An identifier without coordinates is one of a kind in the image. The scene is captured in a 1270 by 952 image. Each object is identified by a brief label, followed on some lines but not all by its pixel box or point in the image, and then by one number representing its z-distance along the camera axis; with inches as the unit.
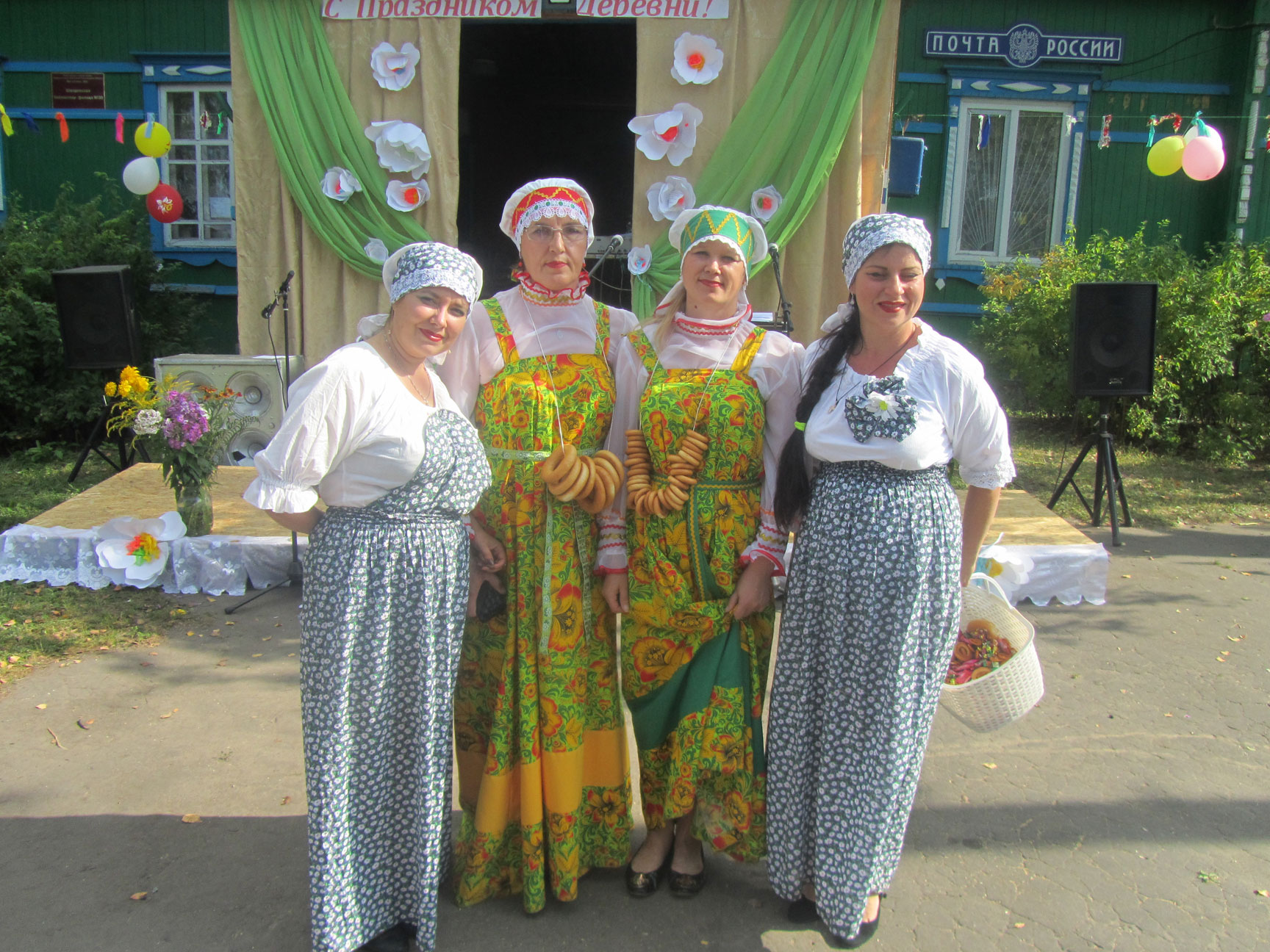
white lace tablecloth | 187.2
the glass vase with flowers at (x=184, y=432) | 182.1
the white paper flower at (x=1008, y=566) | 180.9
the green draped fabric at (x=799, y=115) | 228.1
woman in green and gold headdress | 93.4
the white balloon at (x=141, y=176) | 302.8
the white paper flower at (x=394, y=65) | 238.1
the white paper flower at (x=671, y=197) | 235.8
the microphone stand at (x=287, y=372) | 184.2
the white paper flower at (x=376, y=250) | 244.7
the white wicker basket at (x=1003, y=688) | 90.5
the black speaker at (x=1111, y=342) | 225.8
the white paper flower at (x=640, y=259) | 239.3
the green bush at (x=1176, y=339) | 308.2
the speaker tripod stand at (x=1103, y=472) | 222.1
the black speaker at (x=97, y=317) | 255.0
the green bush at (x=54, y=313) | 297.3
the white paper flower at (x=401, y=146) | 239.6
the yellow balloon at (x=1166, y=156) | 307.4
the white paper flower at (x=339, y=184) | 242.4
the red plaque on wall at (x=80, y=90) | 356.8
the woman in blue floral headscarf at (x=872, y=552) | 85.9
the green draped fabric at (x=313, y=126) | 240.7
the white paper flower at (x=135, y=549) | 185.6
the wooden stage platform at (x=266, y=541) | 185.6
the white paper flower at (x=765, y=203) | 234.1
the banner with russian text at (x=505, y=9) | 231.3
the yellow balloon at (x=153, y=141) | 306.8
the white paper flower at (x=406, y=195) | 243.3
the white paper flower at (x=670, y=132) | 233.0
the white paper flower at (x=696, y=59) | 230.7
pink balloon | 292.4
